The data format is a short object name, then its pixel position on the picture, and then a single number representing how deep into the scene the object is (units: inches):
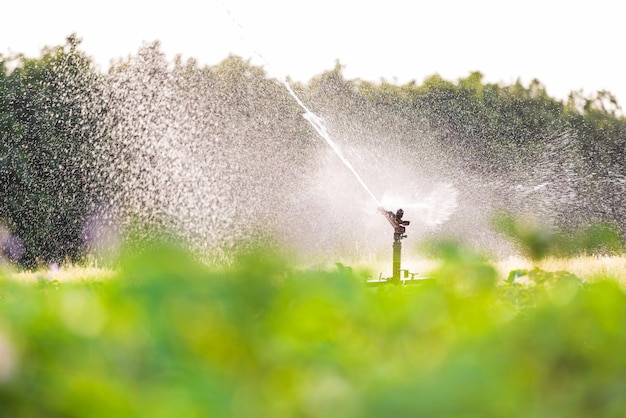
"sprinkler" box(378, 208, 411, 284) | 633.6
